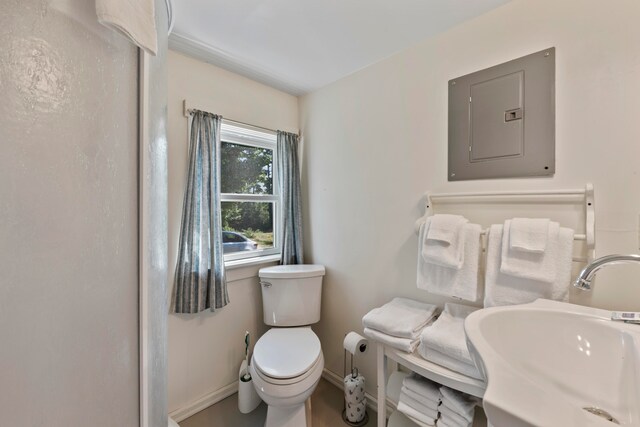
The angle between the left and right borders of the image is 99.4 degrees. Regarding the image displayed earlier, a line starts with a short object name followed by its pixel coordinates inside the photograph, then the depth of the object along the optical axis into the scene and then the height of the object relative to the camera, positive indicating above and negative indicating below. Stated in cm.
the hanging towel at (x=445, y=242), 121 -13
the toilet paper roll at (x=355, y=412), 157 -116
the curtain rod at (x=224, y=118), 161 +61
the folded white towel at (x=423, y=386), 115 -76
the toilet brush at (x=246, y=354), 167 -95
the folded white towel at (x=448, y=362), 99 -58
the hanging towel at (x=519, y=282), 98 -26
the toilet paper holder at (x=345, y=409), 157 -121
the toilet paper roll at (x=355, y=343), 151 -74
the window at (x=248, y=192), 189 +14
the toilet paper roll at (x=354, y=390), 158 -104
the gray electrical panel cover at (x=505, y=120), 112 +42
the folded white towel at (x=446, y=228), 123 -7
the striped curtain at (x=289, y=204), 205 +6
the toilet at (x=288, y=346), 131 -76
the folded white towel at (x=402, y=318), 121 -50
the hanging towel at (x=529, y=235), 101 -8
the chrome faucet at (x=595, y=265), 73 -15
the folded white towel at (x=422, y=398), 113 -80
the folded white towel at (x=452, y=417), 105 -81
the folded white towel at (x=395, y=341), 118 -58
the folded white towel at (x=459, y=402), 105 -75
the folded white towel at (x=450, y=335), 101 -49
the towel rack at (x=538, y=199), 101 +6
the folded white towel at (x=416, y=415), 112 -86
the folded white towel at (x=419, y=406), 112 -83
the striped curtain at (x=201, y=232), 157 -12
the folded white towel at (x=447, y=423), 106 -83
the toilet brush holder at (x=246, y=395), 164 -111
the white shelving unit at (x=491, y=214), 101 +0
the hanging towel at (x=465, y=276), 118 -29
